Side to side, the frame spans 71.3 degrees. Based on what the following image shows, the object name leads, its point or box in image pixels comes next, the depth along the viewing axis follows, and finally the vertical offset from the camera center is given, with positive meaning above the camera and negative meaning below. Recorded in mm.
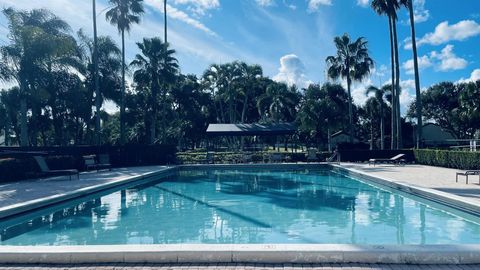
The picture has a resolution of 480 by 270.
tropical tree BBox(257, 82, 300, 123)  37812 +5085
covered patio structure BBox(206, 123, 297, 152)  26094 +1144
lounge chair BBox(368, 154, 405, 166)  20984 -1066
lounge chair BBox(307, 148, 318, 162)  24578 -800
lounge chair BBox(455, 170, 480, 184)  11412 -1034
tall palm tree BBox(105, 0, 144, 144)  26906 +10495
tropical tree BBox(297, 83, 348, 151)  30719 +2582
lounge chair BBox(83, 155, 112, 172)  18141 -966
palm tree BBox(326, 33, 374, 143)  30172 +7606
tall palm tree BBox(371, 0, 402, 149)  25422 +7035
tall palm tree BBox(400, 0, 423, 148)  24172 +5744
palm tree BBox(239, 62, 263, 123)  37169 +7915
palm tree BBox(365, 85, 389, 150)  38375 +5753
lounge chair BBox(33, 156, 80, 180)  14705 -1049
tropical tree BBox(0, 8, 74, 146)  19000 +5390
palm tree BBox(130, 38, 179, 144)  27422 +6729
